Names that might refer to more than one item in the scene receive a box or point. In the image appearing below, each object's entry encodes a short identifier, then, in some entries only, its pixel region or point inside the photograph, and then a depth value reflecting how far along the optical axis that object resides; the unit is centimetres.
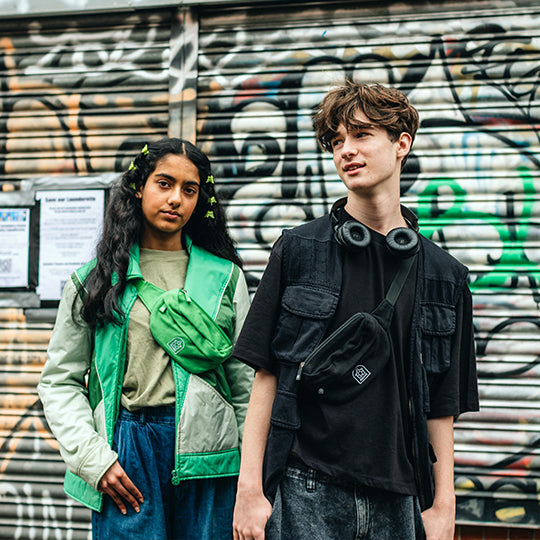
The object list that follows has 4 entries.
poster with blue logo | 451
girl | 245
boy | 199
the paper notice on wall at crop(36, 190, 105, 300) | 446
